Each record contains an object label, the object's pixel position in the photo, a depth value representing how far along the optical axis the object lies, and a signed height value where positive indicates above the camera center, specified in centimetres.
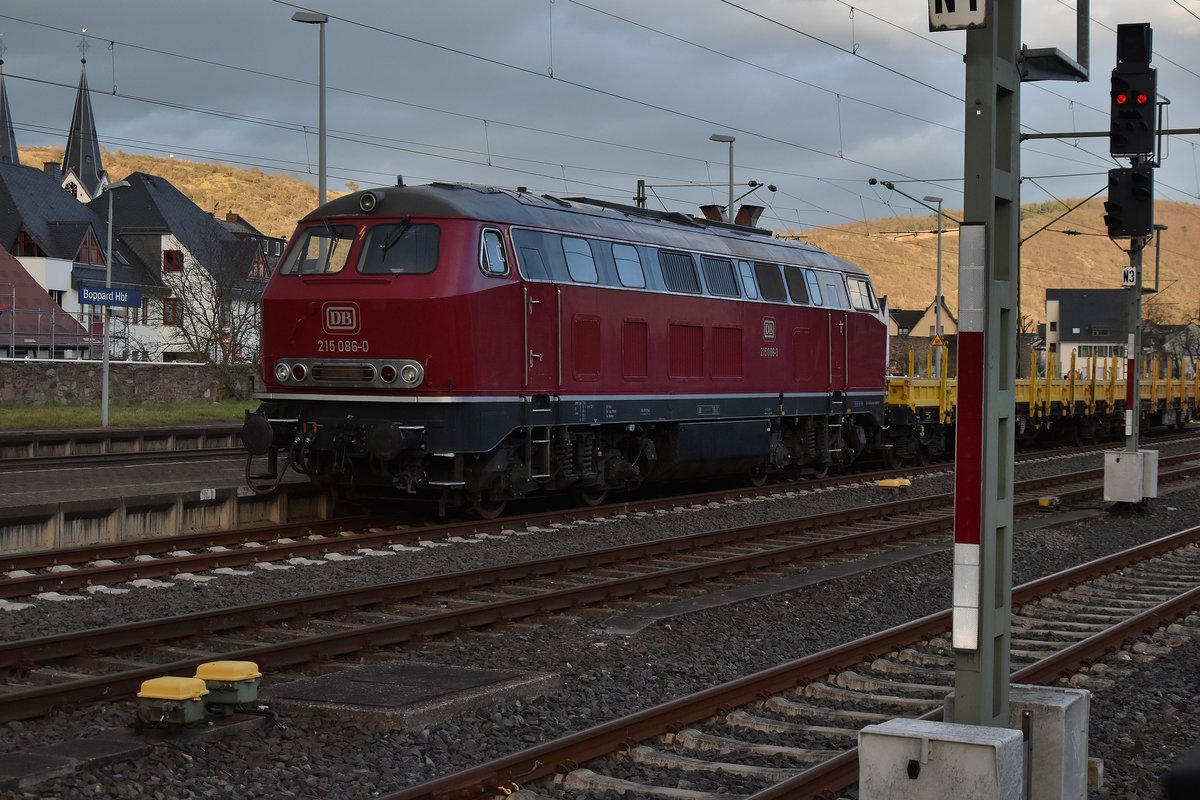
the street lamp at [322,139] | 2659 +478
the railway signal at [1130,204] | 1662 +223
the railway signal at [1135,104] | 1703 +349
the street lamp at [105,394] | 3103 -19
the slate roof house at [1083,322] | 10419 +512
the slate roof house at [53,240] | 7144 +750
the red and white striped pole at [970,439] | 557 -19
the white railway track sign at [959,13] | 536 +144
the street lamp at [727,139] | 3788 +676
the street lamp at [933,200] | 3578 +527
